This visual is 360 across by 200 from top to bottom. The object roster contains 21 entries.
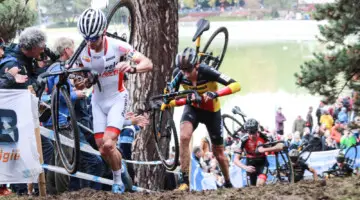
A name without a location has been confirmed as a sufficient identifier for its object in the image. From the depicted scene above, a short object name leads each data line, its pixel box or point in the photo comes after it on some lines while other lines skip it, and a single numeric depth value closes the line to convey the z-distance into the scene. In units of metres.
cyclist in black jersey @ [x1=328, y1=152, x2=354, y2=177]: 16.09
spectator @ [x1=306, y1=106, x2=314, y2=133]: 25.44
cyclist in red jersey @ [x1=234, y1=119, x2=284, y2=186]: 12.07
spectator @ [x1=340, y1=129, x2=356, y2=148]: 17.99
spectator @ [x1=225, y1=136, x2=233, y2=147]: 20.14
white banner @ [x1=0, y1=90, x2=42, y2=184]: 8.28
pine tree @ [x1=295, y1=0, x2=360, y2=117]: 13.11
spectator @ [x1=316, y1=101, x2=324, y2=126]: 26.18
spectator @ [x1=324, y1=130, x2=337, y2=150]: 18.77
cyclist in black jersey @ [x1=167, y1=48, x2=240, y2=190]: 8.98
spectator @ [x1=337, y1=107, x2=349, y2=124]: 23.11
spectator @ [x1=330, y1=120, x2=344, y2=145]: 19.74
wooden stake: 8.44
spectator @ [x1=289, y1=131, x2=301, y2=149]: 19.32
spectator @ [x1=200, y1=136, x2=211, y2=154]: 15.58
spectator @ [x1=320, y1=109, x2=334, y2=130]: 22.81
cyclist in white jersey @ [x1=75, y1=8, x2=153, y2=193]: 7.84
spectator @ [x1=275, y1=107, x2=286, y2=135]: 25.11
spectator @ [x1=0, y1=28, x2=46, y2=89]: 8.38
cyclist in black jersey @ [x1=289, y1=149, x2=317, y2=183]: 14.19
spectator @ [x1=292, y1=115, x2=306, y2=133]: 24.40
